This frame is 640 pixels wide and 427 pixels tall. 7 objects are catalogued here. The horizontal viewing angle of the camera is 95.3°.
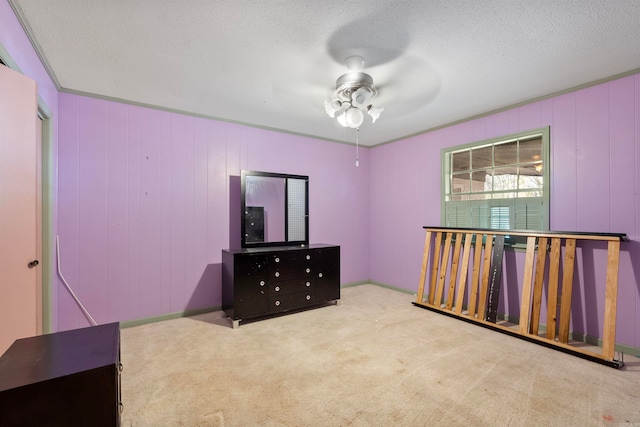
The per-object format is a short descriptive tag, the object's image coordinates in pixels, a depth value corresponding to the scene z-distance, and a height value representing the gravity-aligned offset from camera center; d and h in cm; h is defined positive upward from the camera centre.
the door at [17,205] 154 +5
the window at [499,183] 314 +38
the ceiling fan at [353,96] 250 +106
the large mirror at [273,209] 382 +7
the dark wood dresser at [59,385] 99 -61
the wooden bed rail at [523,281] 249 -72
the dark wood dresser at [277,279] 325 -79
